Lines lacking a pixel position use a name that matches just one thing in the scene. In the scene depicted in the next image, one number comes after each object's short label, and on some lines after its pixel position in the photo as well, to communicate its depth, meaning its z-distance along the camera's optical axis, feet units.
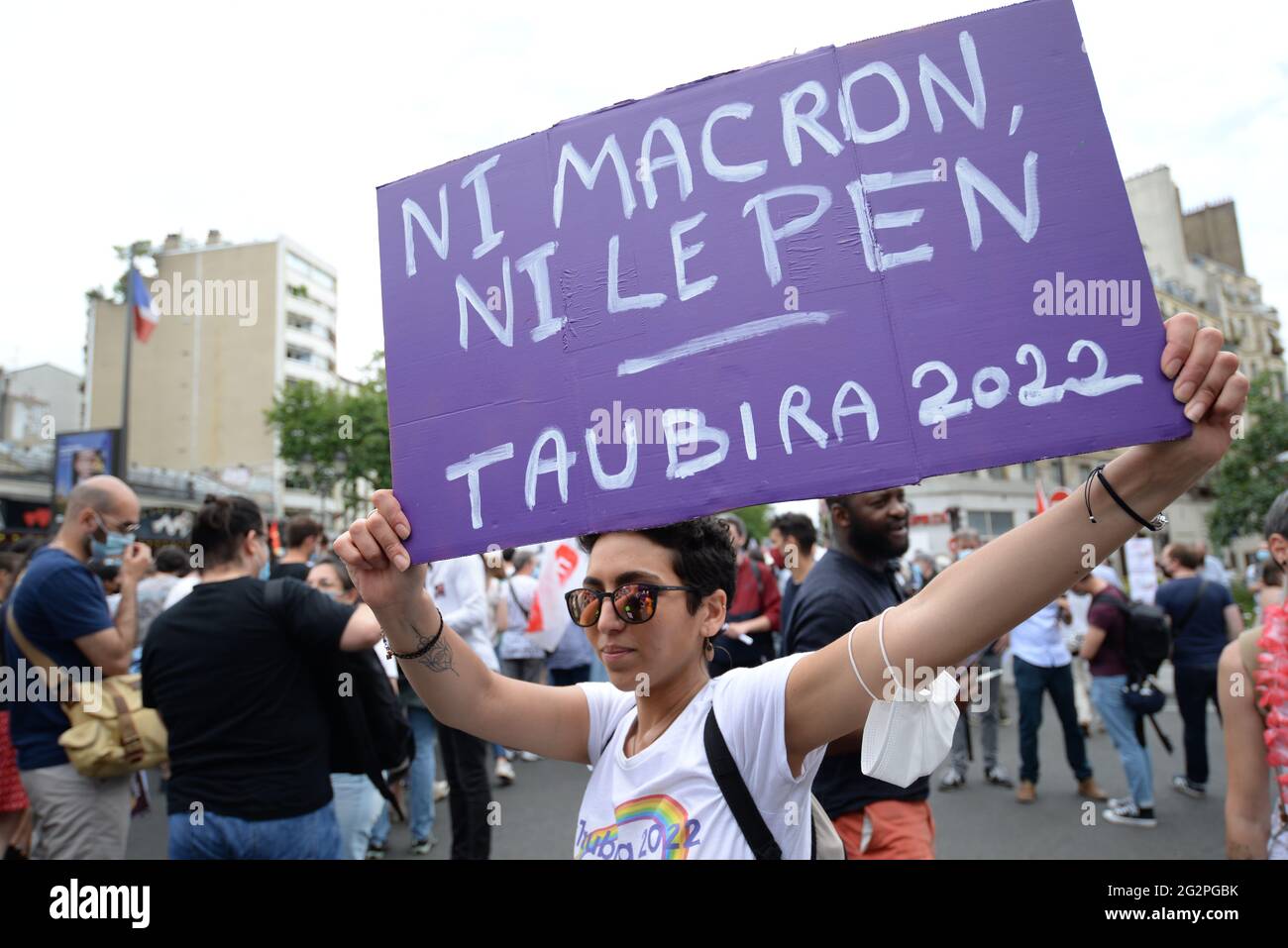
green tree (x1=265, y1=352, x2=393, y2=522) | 107.45
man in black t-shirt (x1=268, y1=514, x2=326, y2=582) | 18.22
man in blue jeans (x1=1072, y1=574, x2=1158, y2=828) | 20.27
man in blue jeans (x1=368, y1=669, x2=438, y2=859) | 19.43
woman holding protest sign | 4.48
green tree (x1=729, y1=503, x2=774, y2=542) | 210.79
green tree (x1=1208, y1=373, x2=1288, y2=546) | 97.81
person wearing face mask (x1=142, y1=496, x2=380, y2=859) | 9.41
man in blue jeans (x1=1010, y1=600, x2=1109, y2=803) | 22.09
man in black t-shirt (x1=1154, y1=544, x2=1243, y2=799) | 22.48
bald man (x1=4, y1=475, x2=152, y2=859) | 11.51
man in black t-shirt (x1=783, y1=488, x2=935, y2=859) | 8.65
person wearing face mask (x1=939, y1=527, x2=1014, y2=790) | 23.93
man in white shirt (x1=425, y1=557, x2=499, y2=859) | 15.83
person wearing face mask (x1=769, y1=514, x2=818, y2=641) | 17.46
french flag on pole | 77.00
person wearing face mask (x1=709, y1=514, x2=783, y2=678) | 21.70
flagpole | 51.85
